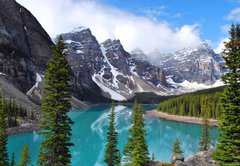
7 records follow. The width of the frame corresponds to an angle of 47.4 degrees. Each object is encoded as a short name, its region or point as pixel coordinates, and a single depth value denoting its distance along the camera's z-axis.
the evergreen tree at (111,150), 47.03
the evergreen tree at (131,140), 39.70
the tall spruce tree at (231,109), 23.17
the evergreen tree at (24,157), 42.66
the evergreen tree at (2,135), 32.04
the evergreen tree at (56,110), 23.14
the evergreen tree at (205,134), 58.59
